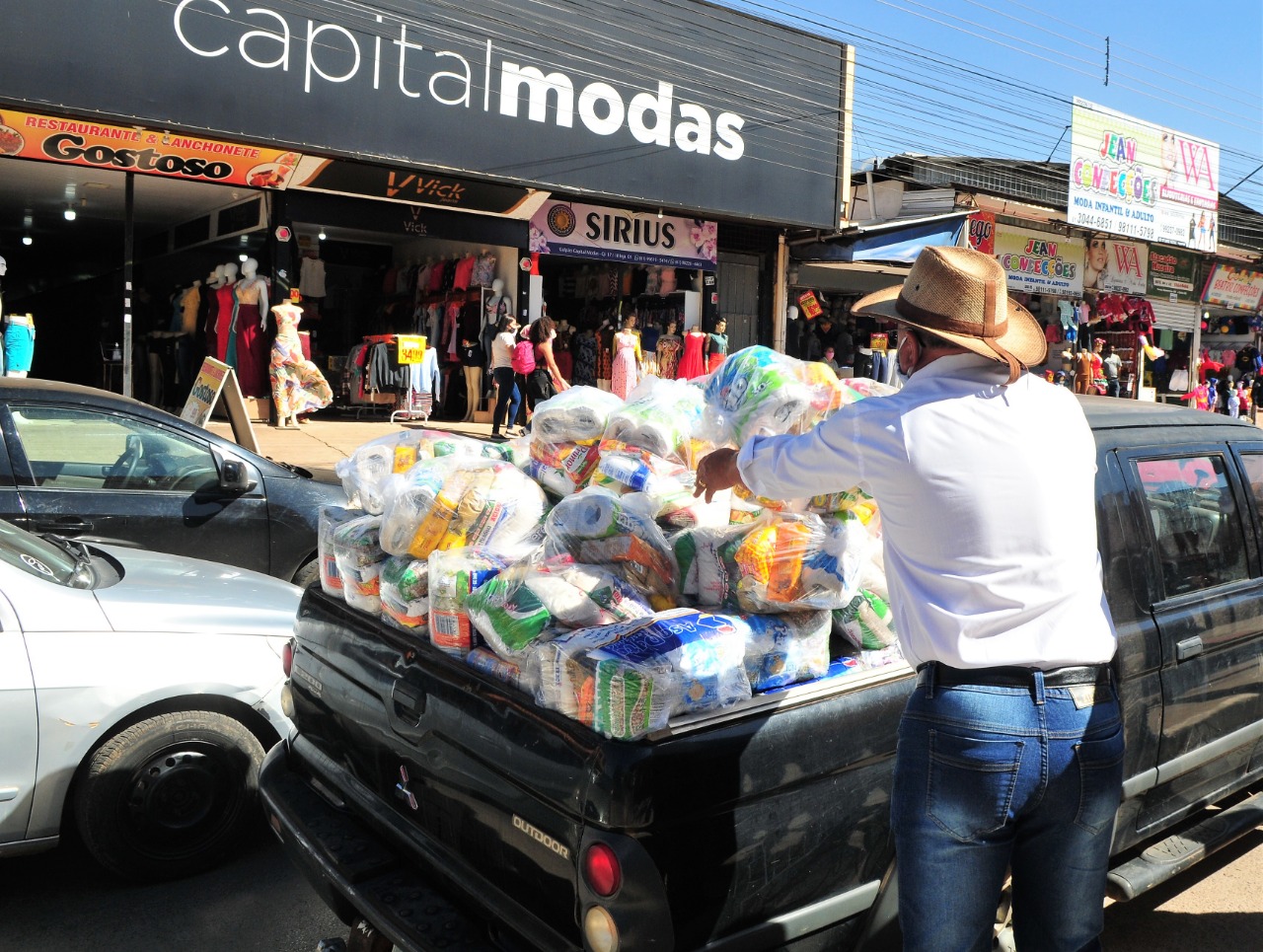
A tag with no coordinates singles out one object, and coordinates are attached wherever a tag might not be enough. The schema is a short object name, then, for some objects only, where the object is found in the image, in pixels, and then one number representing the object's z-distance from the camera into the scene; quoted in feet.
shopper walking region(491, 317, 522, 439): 44.19
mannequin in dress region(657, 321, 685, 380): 54.39
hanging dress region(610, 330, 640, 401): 49.19
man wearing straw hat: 6.75
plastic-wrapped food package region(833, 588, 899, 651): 9.19
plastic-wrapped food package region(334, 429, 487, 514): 11.62
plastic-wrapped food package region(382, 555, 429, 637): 9.45
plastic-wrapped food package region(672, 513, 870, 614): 8.80
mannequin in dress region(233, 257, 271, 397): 44.04
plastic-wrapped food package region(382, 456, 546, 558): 9.96
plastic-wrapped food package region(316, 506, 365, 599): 10.79
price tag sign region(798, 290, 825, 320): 59.82
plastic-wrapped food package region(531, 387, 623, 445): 11.51
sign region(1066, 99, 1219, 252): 65.05
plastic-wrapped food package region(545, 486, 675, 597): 9.23
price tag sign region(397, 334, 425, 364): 47.21
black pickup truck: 7.22
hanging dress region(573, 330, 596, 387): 53.62
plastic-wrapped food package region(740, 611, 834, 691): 8.36
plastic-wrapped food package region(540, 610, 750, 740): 7.34
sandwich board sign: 27.17
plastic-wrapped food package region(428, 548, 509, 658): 8.89
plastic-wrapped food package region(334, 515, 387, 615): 10.11
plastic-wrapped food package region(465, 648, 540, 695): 8.09
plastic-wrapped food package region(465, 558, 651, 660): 8.32
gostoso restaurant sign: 35.78
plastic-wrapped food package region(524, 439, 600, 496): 11.42
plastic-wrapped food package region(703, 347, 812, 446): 10.31
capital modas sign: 35.45
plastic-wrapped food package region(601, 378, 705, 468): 10.99
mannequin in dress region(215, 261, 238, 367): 44.52
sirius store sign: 49.37
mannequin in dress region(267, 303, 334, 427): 43.06
